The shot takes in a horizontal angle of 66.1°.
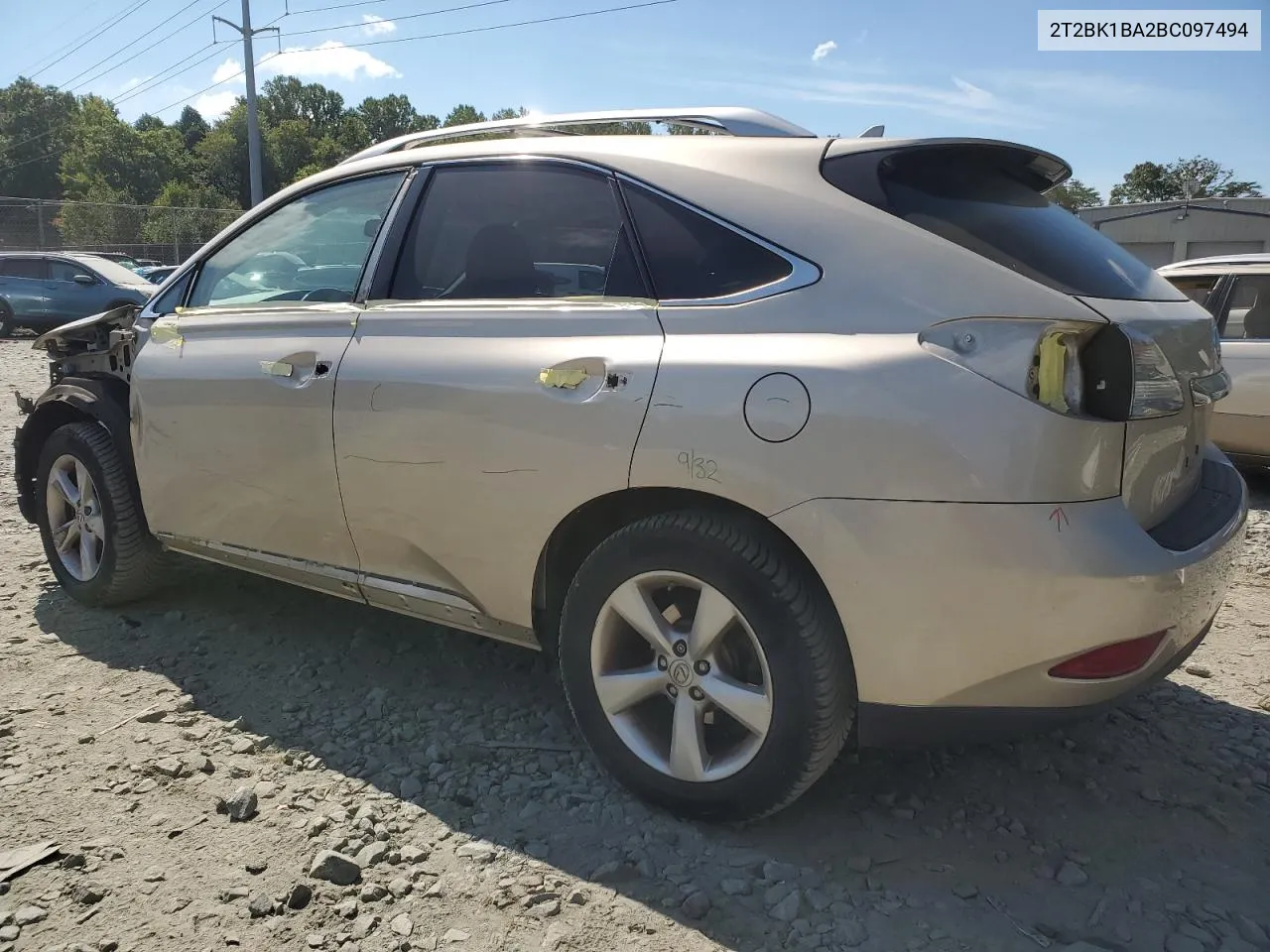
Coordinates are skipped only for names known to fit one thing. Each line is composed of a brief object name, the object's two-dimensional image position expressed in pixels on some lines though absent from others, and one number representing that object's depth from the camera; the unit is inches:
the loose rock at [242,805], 103.0
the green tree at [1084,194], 2439.5
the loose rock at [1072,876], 91.2
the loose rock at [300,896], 89.3
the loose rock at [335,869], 92.6
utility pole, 1030.4
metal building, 1148.5
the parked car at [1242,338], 238.2
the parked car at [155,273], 779.9
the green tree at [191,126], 4200.3
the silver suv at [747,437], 80.7
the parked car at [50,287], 689.0
